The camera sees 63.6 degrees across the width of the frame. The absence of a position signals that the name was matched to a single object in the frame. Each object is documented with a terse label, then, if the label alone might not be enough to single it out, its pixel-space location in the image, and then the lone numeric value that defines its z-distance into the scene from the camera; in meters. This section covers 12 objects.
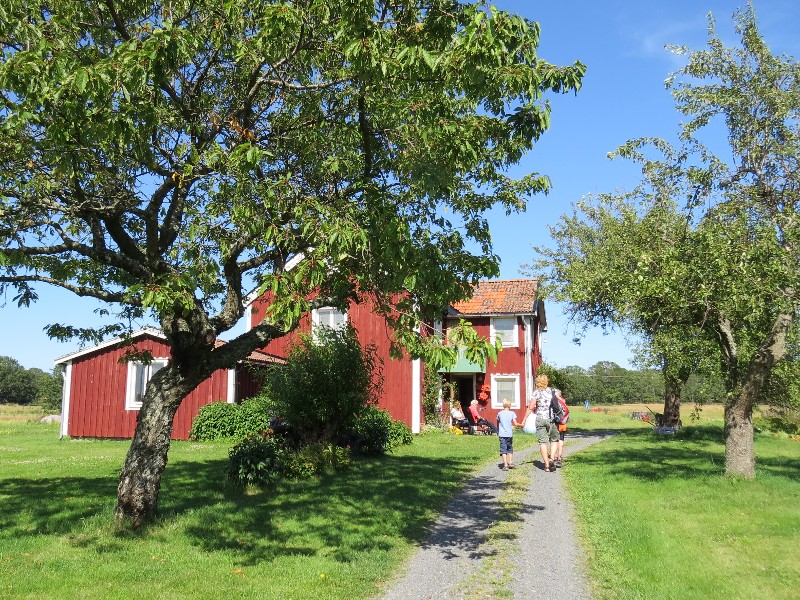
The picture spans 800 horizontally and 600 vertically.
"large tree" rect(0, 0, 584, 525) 6.48
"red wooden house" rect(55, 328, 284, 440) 22.48
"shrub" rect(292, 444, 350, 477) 12.42
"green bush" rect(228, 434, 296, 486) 10.91
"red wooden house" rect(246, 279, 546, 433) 29.55
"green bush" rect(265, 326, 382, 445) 14.36
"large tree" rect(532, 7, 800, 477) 11.49
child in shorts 14.20
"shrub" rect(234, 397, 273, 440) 21.17
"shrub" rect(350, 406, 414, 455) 16.03
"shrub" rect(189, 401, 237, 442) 21.39
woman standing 13.95
